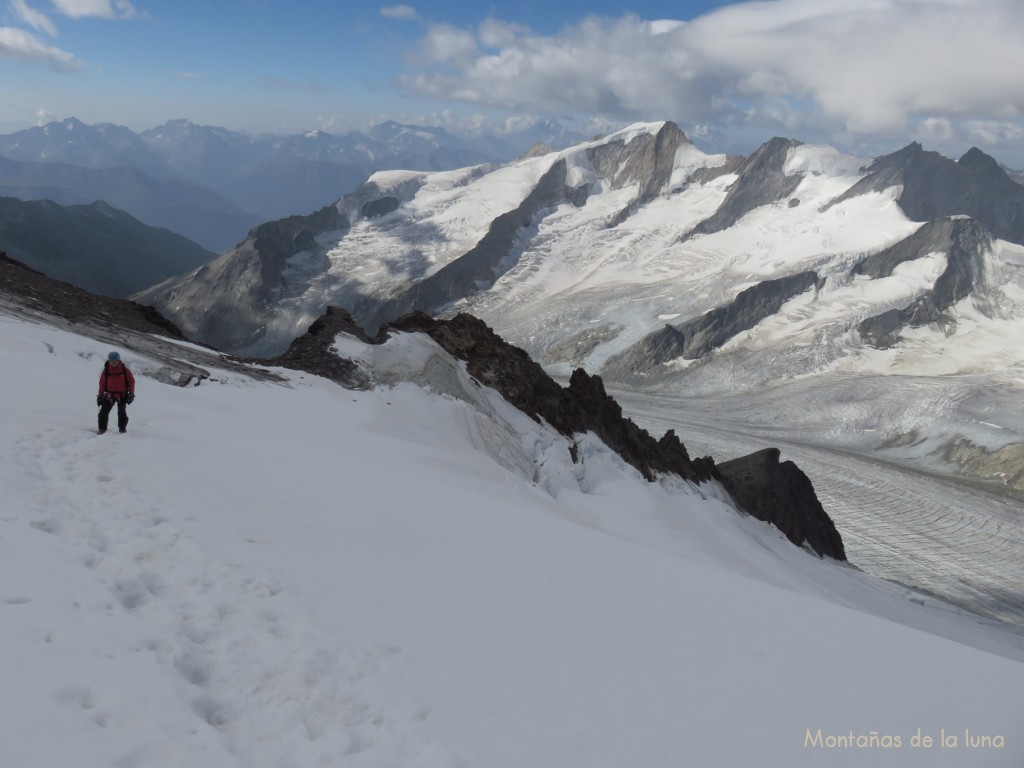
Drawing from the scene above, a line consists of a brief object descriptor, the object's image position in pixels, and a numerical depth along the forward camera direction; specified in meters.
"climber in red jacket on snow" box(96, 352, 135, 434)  12.08
